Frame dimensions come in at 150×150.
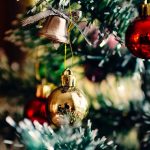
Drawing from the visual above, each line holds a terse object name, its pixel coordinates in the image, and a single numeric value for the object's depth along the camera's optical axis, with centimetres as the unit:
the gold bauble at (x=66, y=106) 56
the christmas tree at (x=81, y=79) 57
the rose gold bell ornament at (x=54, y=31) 57
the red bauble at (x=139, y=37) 54
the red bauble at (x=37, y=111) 68
